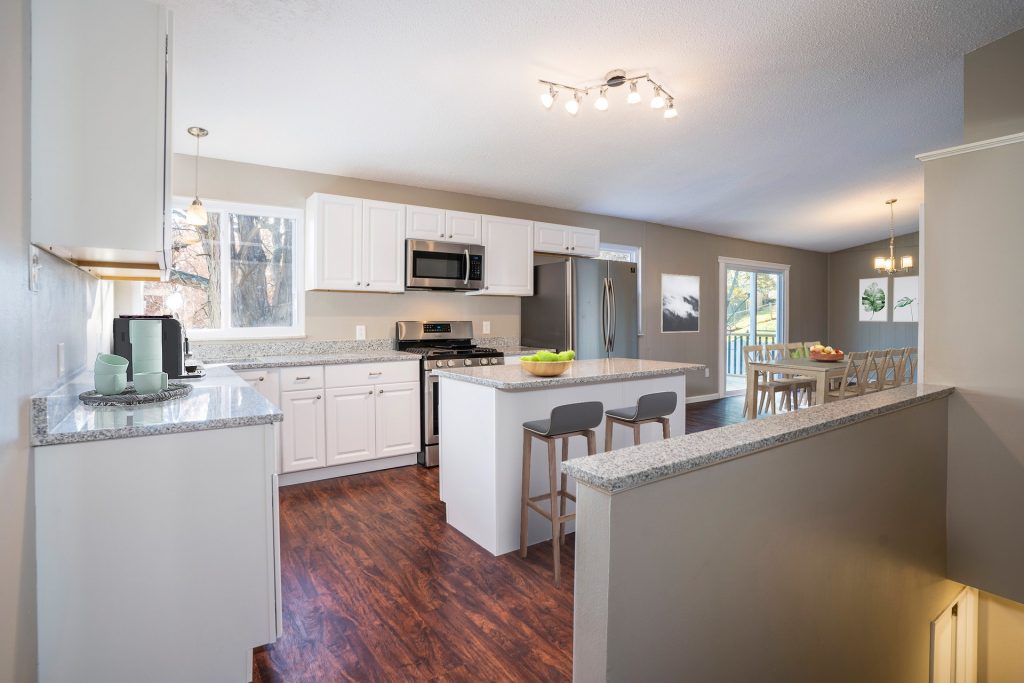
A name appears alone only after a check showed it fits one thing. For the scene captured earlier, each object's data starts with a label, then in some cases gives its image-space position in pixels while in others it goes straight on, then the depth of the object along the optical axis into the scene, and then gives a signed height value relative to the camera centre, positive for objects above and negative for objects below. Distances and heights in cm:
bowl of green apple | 263 -14
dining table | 462 -31
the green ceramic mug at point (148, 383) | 193 -18
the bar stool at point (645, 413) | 256 -39
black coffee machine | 244 -4
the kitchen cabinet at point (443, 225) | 428 +96
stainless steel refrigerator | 486 +27
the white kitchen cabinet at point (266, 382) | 345 -31
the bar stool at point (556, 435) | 233 -47
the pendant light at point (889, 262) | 609 +90
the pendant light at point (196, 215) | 303 +72
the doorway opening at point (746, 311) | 748 +41
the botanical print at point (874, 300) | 840 +63
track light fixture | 287 +145
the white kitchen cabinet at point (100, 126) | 148 +64
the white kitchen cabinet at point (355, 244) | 391 +72
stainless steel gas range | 405 -14
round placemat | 176 -22
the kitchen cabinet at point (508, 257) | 473 +75
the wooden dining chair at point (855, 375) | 465 -35
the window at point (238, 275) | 377 +48
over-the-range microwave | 425 +61
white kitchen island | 254 -50
